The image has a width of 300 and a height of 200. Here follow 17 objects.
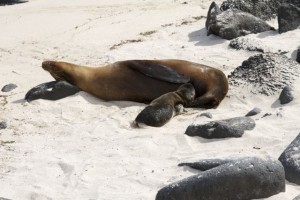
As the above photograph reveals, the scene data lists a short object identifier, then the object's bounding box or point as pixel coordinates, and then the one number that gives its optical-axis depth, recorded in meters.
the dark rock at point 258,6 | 20.91
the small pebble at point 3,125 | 12.72
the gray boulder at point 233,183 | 7.83
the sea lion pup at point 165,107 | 12.30
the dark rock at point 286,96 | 12.71
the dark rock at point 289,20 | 18.98
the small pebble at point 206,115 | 12.38
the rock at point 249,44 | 17.31
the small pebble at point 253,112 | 12.24
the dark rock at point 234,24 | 19.08
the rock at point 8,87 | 15.99
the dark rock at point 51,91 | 14.54
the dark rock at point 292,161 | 8.57
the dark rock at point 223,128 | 10.77
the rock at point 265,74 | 13.73
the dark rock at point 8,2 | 29.22
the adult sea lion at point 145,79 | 14.21
